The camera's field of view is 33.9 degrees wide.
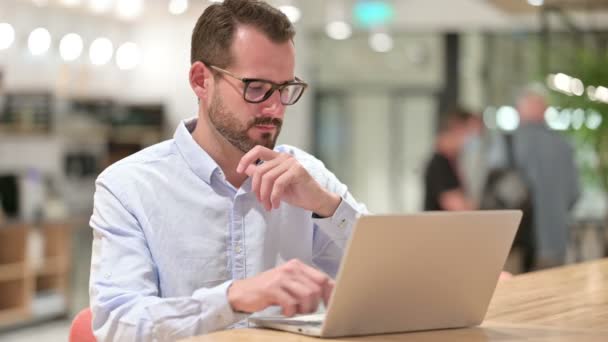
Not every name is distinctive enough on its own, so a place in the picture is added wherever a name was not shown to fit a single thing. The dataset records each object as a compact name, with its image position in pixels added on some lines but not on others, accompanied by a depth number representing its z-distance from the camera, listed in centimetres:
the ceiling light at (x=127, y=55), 1019
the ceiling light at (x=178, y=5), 873
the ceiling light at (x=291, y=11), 698
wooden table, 153
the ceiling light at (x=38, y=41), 839
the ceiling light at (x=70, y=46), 896
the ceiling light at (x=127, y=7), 980
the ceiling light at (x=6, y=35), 797
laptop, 141
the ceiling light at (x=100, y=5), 956
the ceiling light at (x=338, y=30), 1293
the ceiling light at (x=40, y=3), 877
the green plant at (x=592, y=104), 768
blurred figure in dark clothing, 644
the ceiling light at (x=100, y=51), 957
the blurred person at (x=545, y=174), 729
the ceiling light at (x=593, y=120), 769
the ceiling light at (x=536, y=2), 771
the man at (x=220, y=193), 179
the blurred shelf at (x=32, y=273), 830
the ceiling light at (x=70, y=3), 914
